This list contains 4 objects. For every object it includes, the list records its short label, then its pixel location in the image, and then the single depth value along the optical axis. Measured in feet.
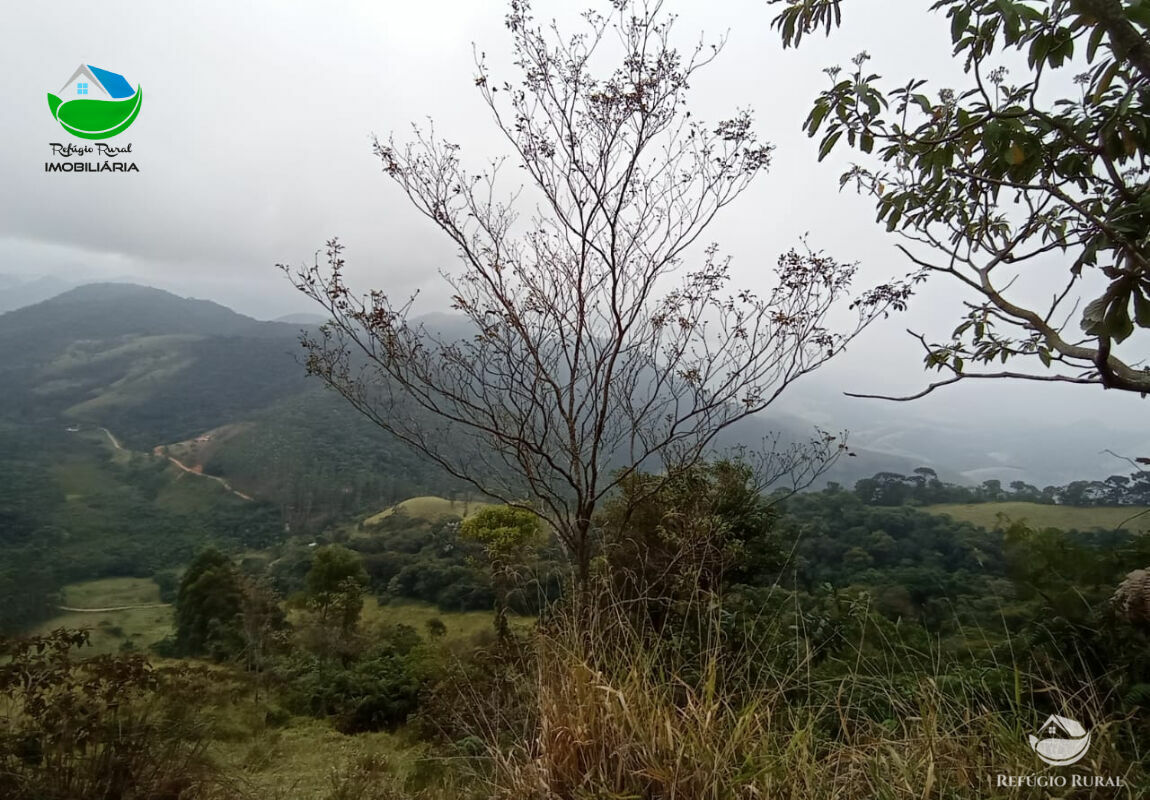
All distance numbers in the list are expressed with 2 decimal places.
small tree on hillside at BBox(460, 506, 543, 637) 23.58
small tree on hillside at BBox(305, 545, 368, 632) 31.07
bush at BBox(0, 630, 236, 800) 6.68
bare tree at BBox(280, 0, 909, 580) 10.55
